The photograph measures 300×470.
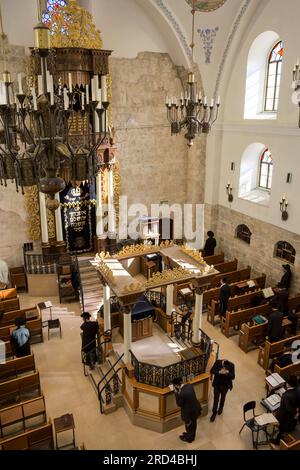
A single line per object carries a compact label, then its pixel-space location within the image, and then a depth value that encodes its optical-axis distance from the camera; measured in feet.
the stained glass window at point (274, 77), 41.36
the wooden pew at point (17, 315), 35.53
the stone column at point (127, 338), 27.13
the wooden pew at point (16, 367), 29.32
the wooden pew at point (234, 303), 38.14
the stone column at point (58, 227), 44.70
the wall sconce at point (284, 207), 39.96
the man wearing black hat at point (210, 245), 49.78
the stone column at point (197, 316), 29.60
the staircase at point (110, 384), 27.71
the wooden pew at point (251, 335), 33.81
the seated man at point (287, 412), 23.22
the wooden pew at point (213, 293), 39.76
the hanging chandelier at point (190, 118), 26.71
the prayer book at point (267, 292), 38.15
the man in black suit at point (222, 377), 25.48
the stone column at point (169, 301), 32.94
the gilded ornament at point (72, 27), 39.50
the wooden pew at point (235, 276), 43.23
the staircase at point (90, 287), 40.82
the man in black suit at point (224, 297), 37.04
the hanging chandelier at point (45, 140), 17.08
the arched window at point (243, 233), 47.26
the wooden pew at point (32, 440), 21.90
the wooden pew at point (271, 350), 31.40
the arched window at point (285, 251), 40.81
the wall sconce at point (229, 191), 48.38
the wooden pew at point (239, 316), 36.04
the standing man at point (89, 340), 30.42
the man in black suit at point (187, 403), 23.11
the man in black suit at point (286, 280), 39.66
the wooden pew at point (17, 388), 27.25
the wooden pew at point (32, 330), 33.14
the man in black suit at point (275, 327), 32.01
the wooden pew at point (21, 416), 24.45
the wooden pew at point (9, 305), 37.47
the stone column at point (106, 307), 30.60
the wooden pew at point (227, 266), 46.24
